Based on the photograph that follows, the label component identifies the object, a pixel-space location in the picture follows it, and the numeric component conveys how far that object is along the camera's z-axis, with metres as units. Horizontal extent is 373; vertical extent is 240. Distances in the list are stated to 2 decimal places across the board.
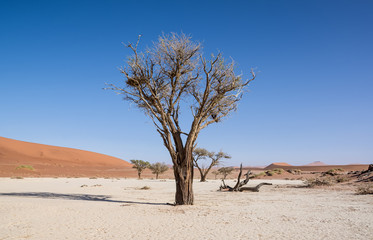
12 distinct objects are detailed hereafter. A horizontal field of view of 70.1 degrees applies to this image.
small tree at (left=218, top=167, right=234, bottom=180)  46.32
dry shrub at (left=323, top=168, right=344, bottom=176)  34.88
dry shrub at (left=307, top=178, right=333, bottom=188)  22.42
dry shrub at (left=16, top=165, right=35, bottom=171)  46.95
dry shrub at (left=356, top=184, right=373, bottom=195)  14.94
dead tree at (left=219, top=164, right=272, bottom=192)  18.94
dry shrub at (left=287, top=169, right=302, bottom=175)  55.47
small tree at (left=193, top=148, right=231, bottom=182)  37.59
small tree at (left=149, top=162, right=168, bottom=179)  47.72
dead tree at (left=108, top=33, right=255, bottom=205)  11.52
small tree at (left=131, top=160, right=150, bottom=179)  48.34
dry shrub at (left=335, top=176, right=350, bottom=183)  24.21
